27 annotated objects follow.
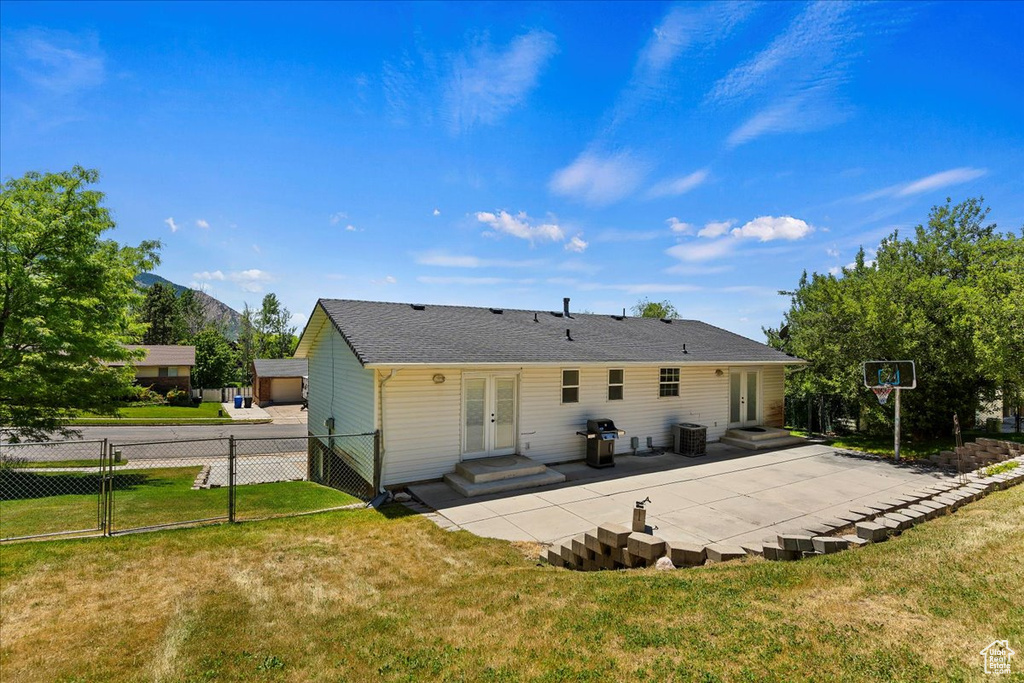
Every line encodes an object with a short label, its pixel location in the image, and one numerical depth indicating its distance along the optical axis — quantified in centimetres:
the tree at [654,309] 4972
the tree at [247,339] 5688
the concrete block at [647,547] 542
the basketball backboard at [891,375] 1214
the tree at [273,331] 5684
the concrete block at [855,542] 528
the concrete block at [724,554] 538
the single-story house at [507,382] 955
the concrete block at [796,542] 527
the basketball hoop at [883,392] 1266
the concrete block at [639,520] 637
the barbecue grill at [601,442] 1115
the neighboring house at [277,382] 3788
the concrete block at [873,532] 541
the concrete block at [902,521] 575
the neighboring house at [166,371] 3431
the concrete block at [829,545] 518
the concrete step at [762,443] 1383
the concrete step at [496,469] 933
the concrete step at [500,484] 895
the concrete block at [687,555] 529
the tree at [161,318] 5272
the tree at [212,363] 4088
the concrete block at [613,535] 553
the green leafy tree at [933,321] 1112
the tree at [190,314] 5588
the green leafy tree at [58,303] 1213
